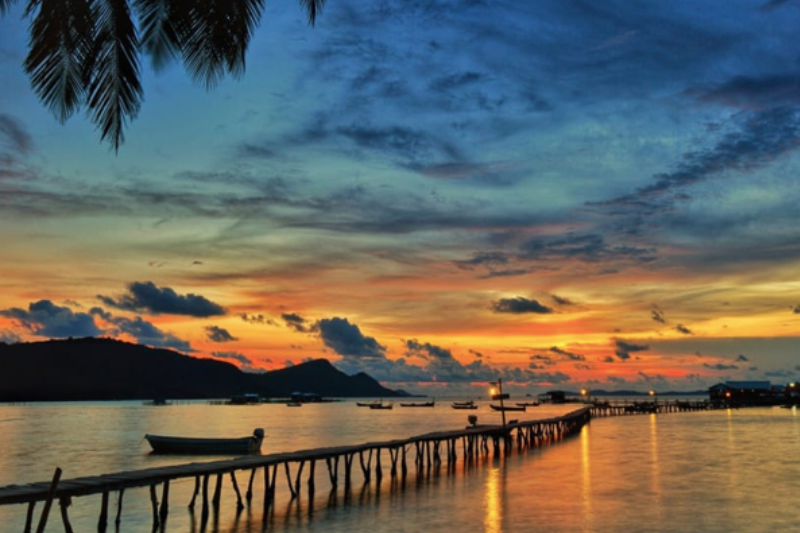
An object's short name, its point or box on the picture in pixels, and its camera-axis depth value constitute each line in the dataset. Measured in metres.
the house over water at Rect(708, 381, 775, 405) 139.40
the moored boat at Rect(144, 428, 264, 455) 51.12
